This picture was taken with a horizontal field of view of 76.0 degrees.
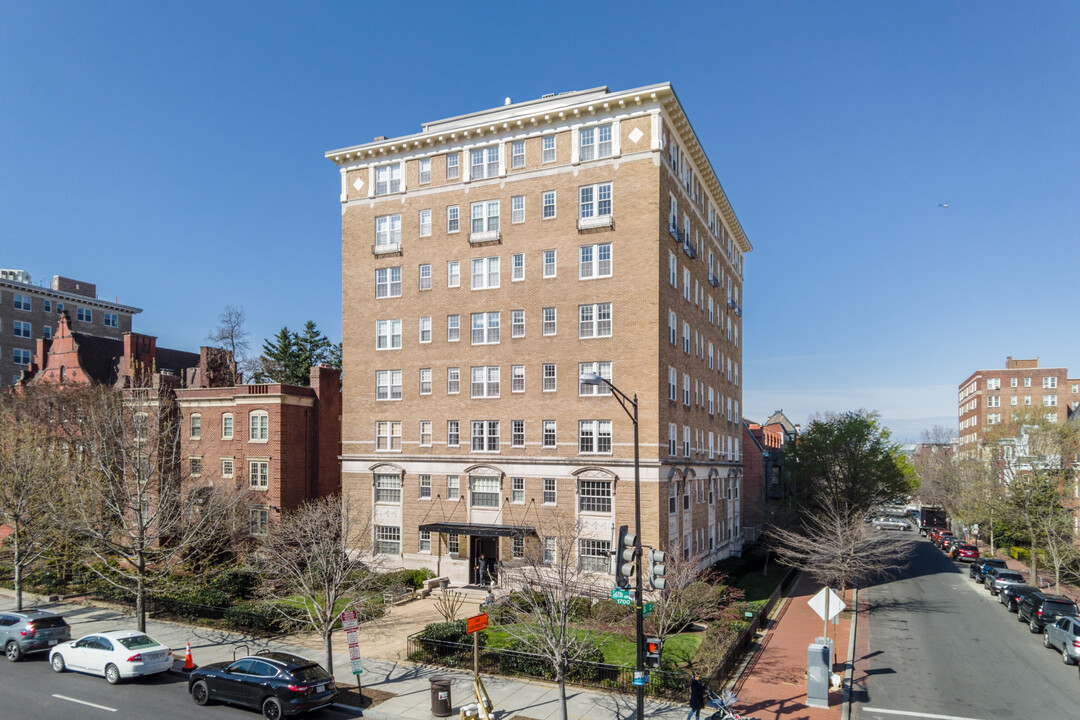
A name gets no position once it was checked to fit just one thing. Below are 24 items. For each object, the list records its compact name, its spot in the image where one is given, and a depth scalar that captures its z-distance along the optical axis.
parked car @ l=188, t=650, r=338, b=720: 19.52
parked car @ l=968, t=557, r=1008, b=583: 46.84
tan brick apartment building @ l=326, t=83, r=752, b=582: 36.72
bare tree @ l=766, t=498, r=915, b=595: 35.22
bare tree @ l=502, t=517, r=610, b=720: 19.67
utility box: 21.27
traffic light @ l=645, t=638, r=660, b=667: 19.53
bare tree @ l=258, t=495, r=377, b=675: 23.67
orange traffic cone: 24.28
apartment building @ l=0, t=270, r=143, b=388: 74.12
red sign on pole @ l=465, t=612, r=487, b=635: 18.94
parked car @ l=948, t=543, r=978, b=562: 58.41
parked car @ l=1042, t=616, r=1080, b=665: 26.39
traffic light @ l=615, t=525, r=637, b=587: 17.42
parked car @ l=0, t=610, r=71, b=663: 26.11
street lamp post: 17.20
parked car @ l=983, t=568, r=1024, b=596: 41.00
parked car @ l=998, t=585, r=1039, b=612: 36.56
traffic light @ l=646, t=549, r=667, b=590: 17.17
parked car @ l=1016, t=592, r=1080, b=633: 31.55
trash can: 19.91
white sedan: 22.97
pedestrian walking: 18.53
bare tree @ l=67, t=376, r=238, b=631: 28.02
